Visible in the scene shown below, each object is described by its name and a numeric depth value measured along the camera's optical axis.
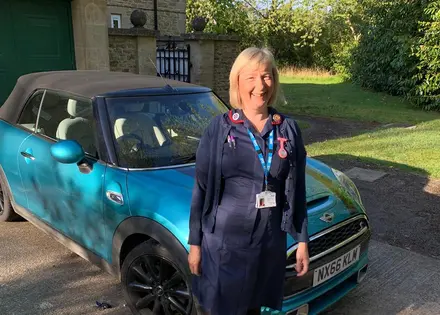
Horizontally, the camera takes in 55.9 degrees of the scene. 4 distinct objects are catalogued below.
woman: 1.91
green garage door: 8.85
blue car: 2.63
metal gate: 11.56
